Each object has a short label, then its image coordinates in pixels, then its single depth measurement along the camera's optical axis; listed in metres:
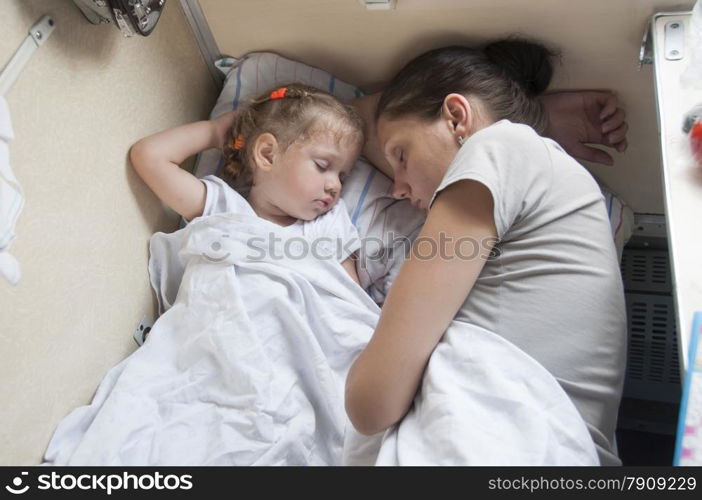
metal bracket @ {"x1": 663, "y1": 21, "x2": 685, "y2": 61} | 0.97
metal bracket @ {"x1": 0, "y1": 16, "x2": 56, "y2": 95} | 0.84
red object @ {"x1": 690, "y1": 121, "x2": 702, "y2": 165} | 0.79
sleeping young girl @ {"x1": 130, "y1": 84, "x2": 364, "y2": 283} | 1.18
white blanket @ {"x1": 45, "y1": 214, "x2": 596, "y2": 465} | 0.73
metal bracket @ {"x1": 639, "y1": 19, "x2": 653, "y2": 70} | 1.06
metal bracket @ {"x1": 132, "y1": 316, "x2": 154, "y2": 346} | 1.13
